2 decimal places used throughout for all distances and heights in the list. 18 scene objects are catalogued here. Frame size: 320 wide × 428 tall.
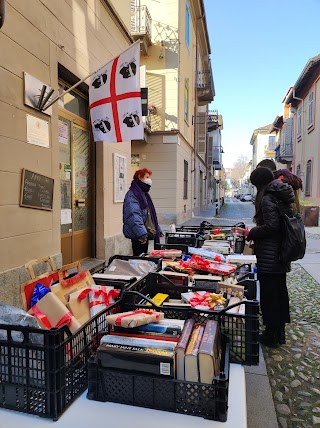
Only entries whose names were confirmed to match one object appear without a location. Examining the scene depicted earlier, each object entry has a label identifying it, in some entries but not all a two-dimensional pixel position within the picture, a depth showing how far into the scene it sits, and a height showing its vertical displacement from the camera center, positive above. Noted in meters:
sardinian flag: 4.36 +1.38
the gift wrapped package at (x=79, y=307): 1.82 -0.56
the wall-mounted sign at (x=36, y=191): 3.72 +0.15
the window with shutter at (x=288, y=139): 24.50 +4.72
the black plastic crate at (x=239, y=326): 1.60 -0.59
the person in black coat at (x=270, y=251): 3.06 -0.45
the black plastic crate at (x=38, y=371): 1.23 -0.63
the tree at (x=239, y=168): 114.16 +12.21
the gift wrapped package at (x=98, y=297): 1.87 -0.53
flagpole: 4.02 +1.19
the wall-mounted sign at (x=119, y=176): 6.67 +0.55
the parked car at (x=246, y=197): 55.78 +0.99
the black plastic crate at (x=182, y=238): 4.07 -0.42
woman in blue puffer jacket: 4.30 -0.11
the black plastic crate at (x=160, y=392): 1.24 -0.71
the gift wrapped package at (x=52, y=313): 1.65 -0.54
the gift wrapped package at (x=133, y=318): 1.47 -0.51
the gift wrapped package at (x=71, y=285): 1.88 -0.48
